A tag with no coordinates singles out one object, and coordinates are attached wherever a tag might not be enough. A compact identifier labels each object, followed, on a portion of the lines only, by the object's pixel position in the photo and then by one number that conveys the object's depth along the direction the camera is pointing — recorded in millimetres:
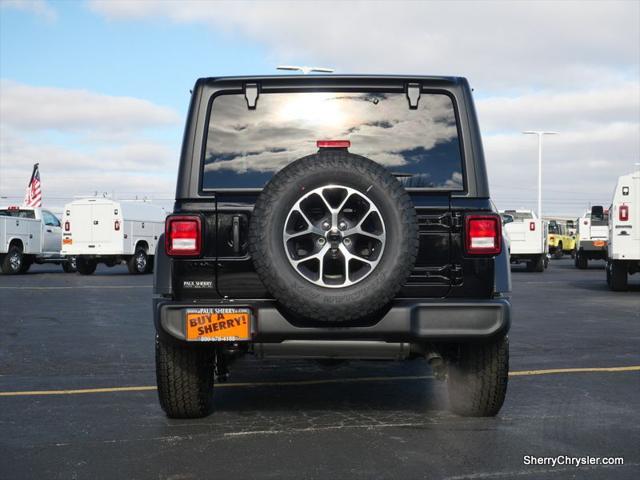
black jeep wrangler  4625
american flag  40344
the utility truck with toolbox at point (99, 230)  26344
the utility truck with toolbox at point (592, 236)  29719
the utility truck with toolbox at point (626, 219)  17812
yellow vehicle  43719
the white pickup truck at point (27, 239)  26734
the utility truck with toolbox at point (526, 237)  28234
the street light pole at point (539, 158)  55688
